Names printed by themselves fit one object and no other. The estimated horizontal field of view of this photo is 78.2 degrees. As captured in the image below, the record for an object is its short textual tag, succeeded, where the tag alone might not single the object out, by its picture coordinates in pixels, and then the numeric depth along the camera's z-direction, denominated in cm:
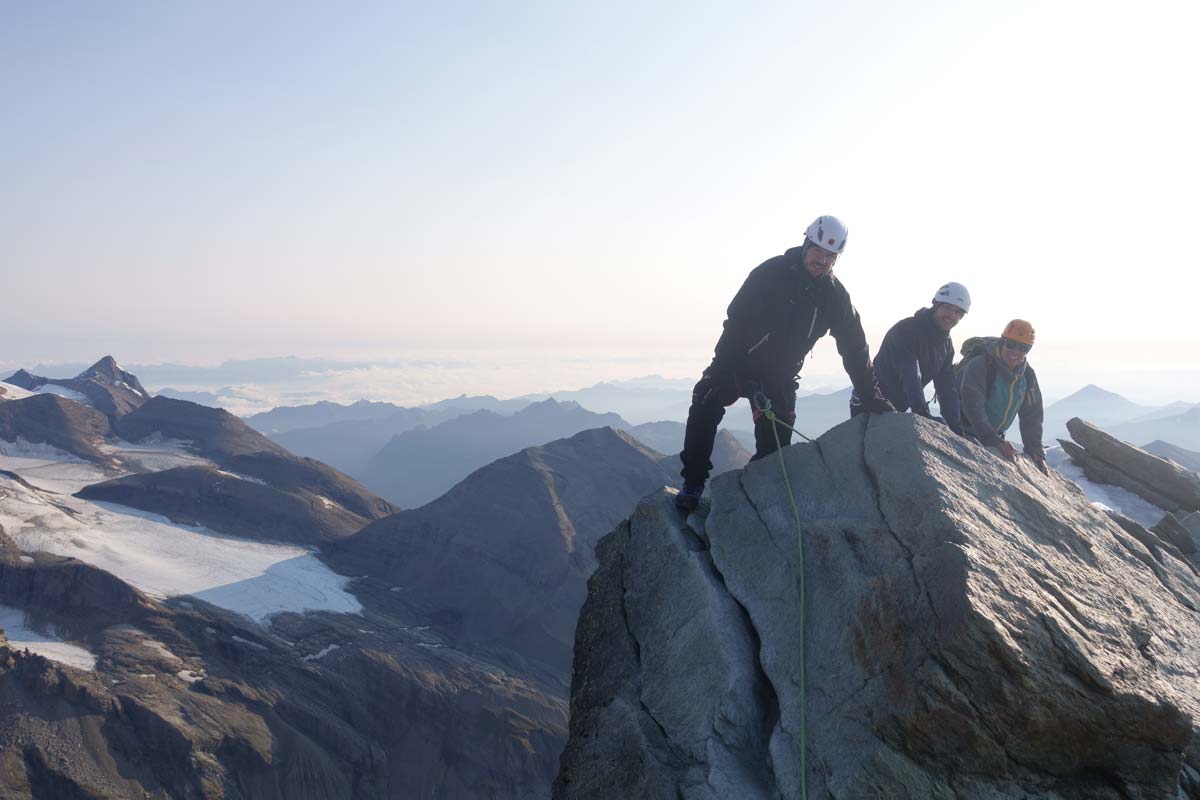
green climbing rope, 773
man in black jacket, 1157
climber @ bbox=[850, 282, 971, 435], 1453
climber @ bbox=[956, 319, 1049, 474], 1416
